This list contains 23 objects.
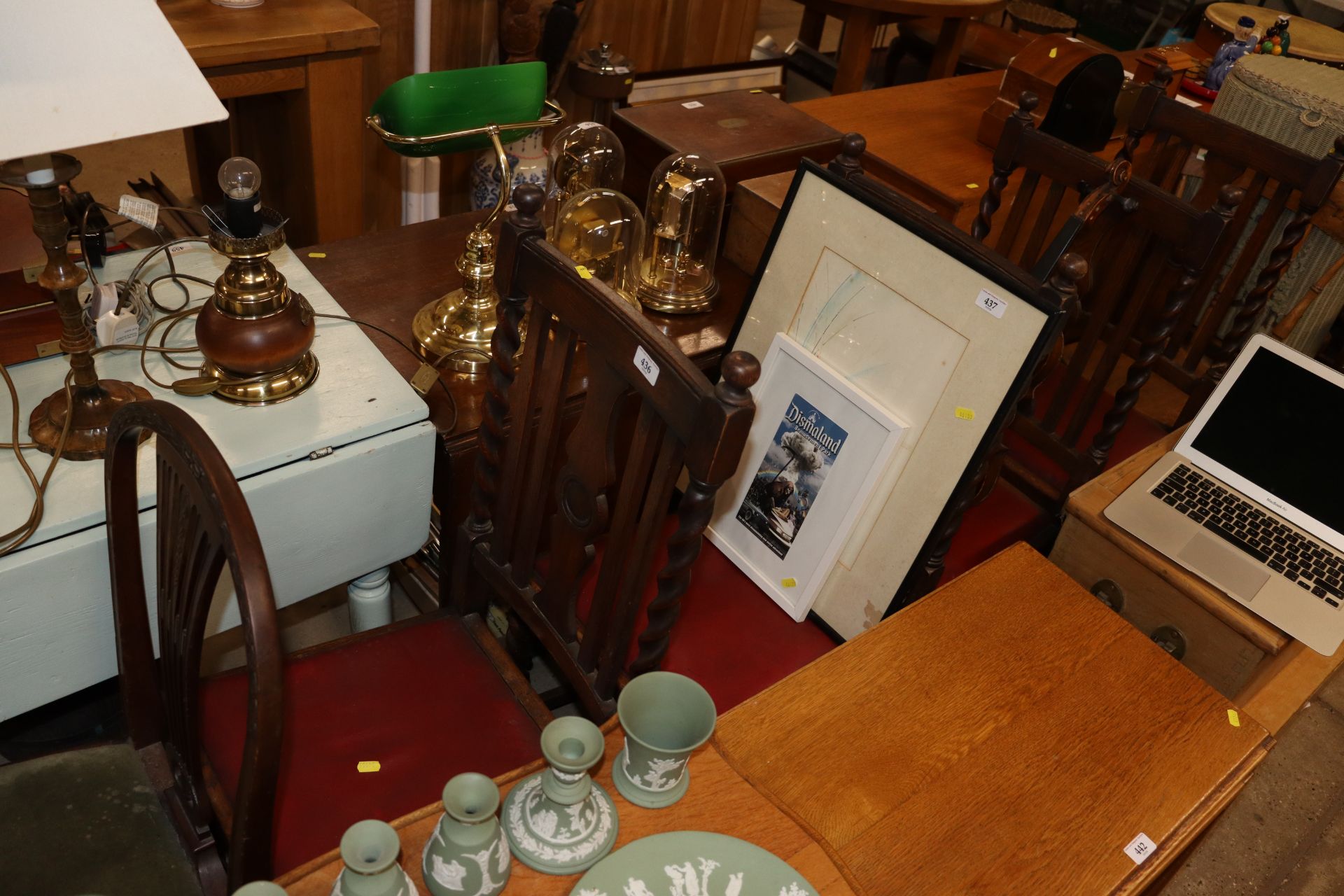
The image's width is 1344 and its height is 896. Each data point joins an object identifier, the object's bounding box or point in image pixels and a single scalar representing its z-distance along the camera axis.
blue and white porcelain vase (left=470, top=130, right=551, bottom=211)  2.52
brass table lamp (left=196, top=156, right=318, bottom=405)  1.26
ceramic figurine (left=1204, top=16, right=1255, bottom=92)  2.73
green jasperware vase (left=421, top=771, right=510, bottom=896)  0.85
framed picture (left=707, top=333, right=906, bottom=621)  1.41
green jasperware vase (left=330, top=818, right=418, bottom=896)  0.80
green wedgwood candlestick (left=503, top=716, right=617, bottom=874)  0.91
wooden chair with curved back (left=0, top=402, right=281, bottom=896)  0.90
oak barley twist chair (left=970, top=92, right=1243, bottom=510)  1.54
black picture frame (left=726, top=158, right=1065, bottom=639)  1.20
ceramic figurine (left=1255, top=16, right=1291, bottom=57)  2.74
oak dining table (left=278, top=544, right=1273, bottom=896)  1.02
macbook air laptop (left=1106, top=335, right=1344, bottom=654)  1.58
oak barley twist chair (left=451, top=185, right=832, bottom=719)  1.04
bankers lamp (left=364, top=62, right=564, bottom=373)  1.50
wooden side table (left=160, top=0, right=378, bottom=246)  2.16
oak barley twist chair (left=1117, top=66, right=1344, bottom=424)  1.76
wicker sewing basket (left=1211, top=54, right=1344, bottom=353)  2.05
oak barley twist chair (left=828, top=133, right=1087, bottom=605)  1.19
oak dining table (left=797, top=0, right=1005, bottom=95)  3.61
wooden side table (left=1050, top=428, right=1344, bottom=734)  1.48
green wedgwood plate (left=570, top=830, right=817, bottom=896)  0.92
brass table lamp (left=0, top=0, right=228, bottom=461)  0.91
